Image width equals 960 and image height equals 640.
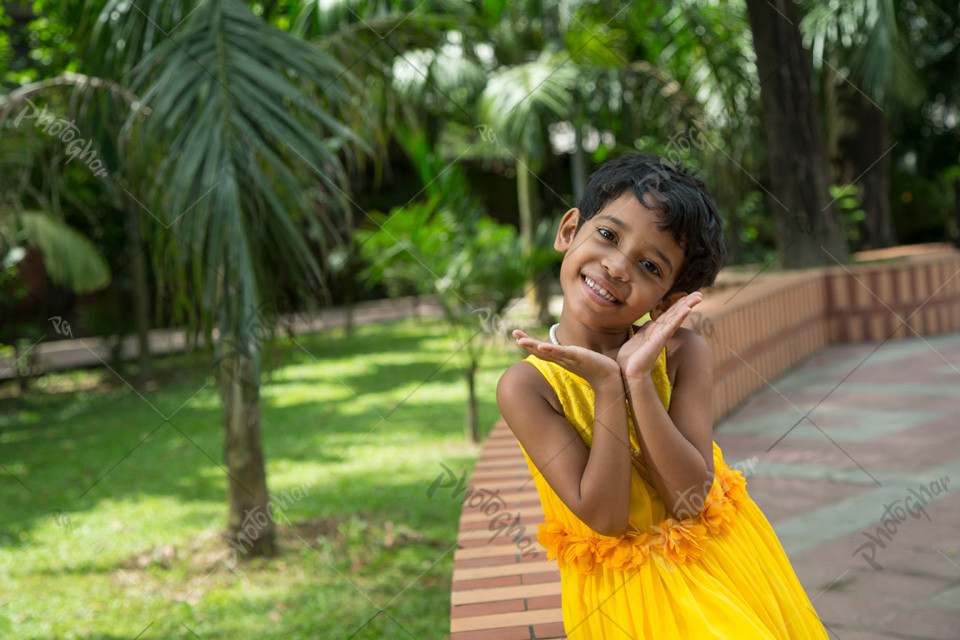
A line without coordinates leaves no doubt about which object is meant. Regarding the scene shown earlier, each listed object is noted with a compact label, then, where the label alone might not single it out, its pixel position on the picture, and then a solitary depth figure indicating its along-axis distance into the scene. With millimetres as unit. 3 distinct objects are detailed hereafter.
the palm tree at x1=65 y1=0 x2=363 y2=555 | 2881
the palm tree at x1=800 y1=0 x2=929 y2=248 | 8750
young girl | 1307
